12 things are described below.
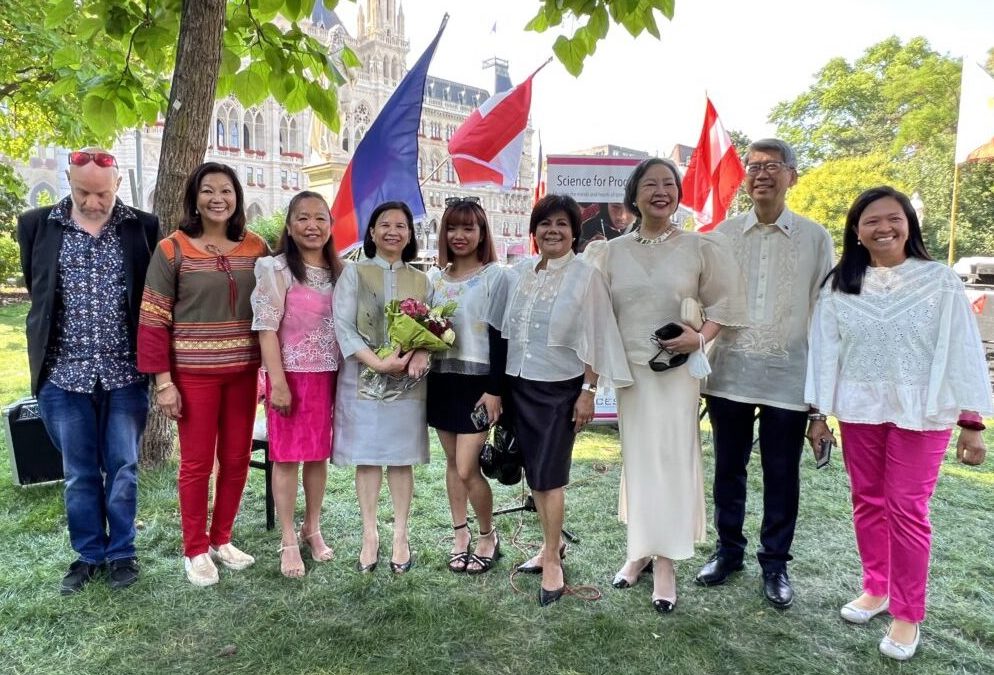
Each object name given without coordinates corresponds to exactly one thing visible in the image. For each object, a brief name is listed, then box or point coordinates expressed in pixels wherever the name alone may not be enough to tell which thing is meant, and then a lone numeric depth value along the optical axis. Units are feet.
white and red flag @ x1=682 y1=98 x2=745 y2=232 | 24.63
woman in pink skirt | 10.73
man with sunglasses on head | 10.17
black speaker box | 14.73
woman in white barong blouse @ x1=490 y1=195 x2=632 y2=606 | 10.03
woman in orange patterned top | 10.25
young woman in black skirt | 10.81
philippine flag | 15.01
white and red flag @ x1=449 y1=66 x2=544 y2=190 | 16.96
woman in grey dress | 11.02
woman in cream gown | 9.97
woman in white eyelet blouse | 8.71
